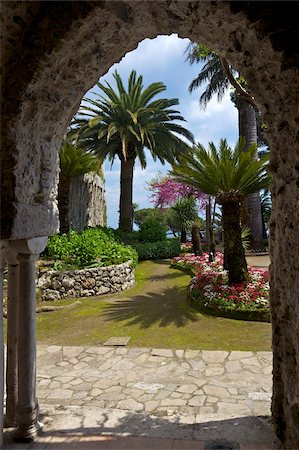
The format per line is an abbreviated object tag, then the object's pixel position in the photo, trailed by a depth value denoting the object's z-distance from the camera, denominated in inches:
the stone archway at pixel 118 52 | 92.9
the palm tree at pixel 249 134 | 745.0
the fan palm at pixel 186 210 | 884.0
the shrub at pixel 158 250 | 690.2
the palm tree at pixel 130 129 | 657.7
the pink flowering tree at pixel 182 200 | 853.8
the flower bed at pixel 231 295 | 303.1
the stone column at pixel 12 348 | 134.3
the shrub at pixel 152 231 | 764.0
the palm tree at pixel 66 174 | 509.7
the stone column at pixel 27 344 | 127.7
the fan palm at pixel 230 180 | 363.9
